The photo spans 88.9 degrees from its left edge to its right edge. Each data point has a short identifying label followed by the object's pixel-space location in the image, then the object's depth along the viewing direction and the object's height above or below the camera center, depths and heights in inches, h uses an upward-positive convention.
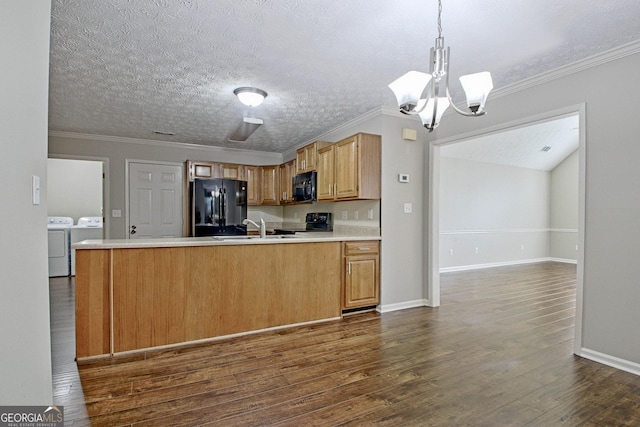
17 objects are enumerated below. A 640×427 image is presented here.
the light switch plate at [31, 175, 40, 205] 49.9 +3.1
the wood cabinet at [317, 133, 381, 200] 150.2 +20.4
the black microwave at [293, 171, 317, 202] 187.8 +14.0
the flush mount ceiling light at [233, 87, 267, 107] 128.9 +45.8
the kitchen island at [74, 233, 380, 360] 102.5 -28.4
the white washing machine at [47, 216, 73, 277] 220.4 -28.4
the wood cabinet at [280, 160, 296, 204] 226.3 +21.3
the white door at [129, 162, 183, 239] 215.9 +6.3
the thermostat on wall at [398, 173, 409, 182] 158.6 +16.3
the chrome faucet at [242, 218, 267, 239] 138.8 -8.3
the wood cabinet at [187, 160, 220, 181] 222.2 +27.7
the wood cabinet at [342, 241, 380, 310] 145.7 -29.3
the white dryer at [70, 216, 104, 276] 229.0 -16.0
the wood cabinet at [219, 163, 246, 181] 233.1 +28.2
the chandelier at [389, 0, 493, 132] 74.1 +29.1
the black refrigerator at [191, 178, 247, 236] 214.5 +1.1
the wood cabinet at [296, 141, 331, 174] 183.1 +31.5
